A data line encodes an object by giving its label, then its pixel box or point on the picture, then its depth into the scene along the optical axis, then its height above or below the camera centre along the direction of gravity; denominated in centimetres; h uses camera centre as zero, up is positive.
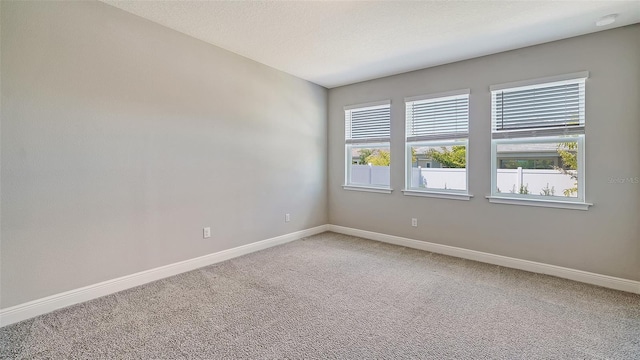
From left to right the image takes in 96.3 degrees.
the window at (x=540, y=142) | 302 +38
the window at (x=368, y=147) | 450 +48
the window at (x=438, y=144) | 376 +44
